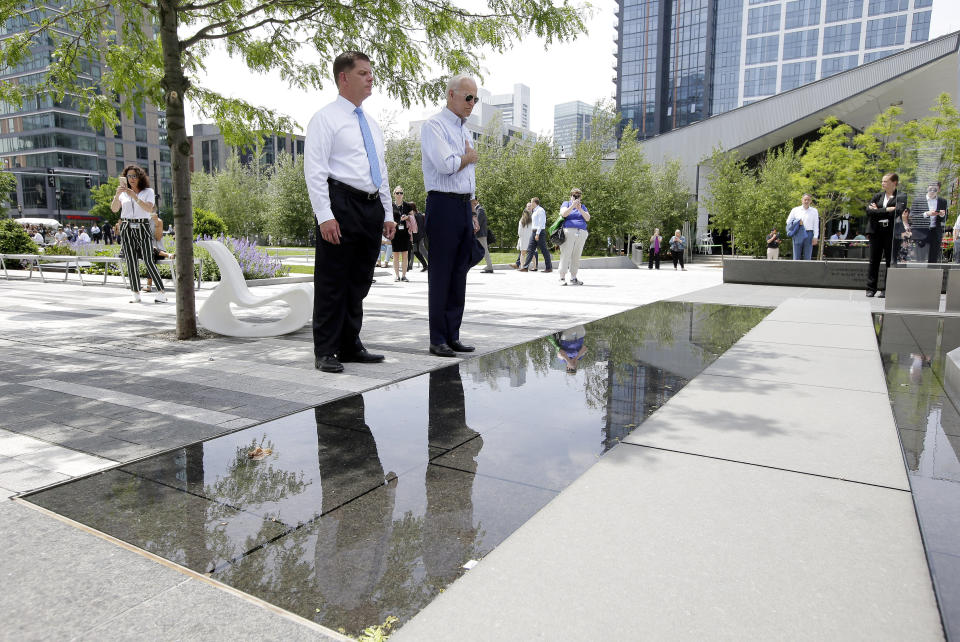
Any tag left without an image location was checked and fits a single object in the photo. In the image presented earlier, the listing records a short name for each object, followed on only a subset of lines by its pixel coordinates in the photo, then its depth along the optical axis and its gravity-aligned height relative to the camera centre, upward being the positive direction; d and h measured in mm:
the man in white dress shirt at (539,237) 16156 +274
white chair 6082 -568
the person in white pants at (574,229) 12562 +378
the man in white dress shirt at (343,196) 4488 +365
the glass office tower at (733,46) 96375 +35302
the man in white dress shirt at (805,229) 14359 +488
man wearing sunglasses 4930 +322
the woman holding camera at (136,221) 9000 +330
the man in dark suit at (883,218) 10398 +546
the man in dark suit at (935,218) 9102 +492
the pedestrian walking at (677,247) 25652 +66
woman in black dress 14172 +198
